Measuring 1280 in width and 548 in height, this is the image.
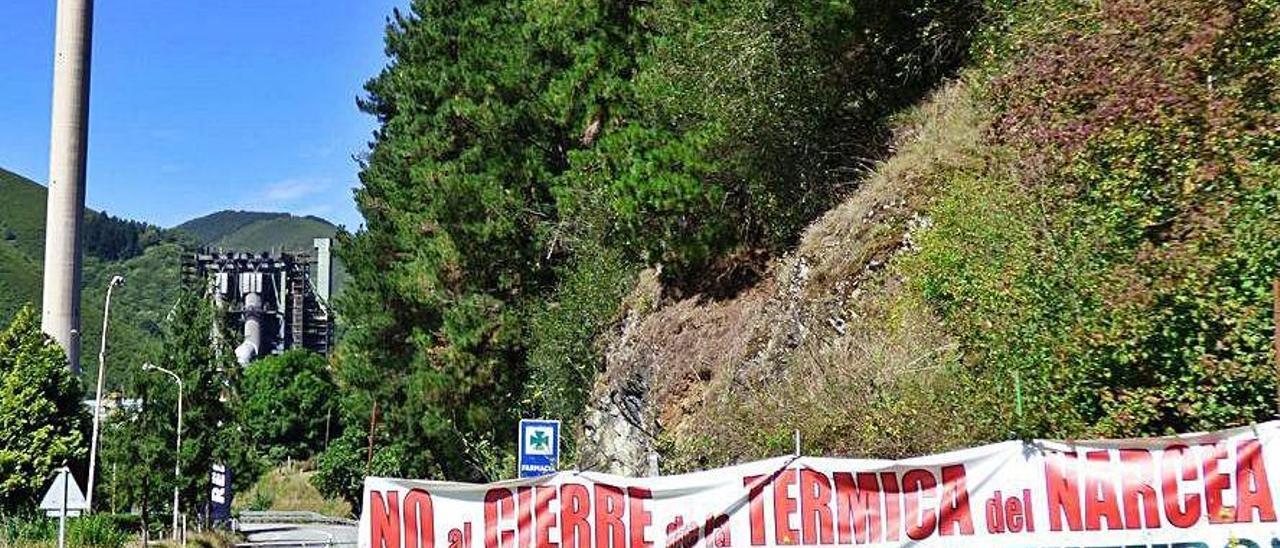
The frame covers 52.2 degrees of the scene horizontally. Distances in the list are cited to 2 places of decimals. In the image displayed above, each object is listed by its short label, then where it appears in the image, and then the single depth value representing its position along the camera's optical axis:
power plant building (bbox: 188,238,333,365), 150.00
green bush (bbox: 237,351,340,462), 97.88
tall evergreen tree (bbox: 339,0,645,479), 26.83
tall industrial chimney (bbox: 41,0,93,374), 59.88
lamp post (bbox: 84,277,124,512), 36.53
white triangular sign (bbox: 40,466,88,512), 22.64
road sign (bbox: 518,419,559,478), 15.13
